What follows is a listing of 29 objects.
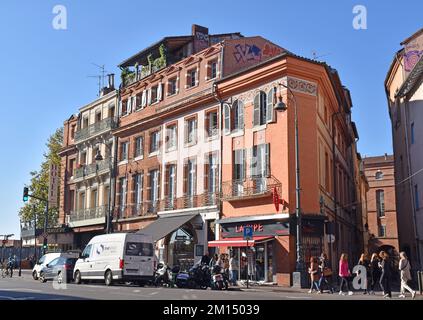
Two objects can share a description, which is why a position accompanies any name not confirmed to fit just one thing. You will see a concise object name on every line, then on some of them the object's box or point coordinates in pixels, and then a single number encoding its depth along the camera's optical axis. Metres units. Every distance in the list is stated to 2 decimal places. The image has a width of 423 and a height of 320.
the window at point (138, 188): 37.56
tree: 61.72
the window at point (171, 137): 34.99
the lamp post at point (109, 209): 37.34
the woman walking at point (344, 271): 21.25
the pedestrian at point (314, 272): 22.09
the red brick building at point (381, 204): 64.44
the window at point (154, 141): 36.66
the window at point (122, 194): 39.28
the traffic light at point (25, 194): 36.53
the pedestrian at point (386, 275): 19.69
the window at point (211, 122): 31.88
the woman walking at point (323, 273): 21.69
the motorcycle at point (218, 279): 23.08
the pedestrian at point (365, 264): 23.30
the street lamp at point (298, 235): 23.80
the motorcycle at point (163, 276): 25.20
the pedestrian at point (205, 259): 26.17
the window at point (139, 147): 38.25
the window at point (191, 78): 34.12
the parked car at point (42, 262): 32.30
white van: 23.80
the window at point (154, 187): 35.81
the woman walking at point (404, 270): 19.19
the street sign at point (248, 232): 24.11
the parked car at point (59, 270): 28.65
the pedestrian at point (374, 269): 22.88
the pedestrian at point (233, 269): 27.31
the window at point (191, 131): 33.29
